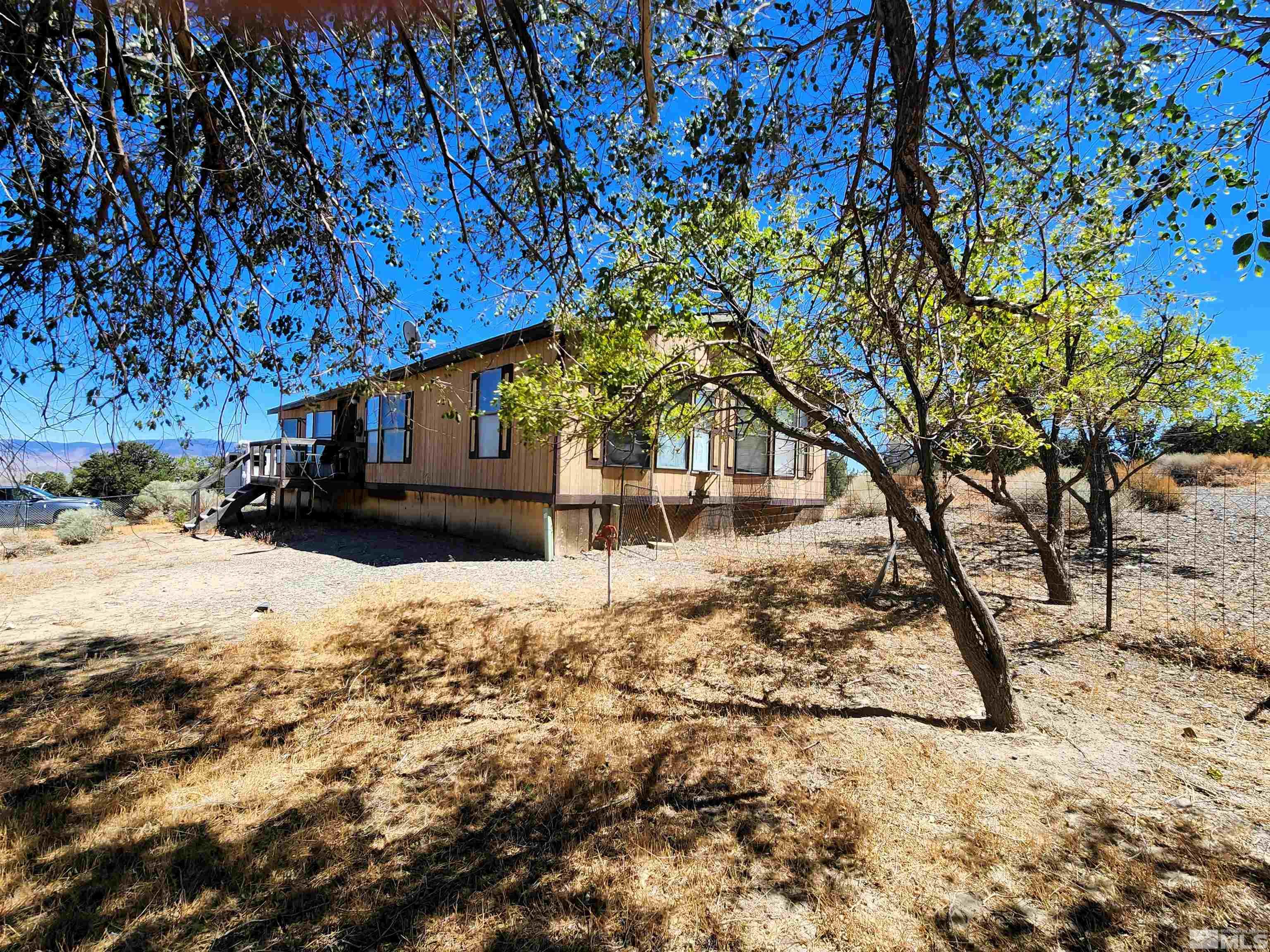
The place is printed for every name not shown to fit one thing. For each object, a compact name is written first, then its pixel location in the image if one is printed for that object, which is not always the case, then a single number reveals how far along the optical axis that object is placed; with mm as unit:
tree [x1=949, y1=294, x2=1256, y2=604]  6551
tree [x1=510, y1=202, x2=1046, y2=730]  4363
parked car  16375
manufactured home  11594
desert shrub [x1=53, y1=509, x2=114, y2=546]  13828
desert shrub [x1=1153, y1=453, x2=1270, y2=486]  19844
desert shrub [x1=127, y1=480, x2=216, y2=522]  19359
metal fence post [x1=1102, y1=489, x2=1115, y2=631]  6414
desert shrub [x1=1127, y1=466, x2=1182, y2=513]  14297
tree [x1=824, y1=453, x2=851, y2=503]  22609
